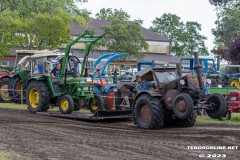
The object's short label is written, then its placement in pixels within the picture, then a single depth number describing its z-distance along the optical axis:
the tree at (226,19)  46.59
